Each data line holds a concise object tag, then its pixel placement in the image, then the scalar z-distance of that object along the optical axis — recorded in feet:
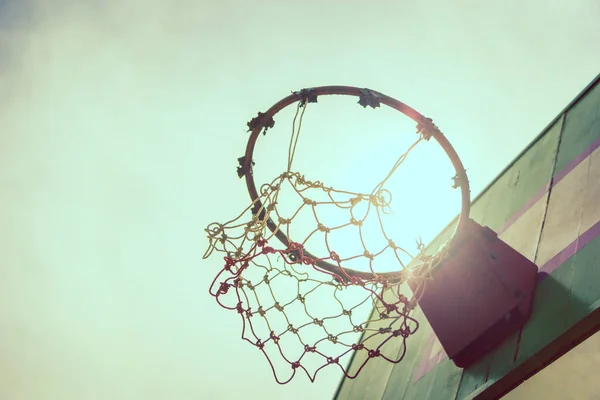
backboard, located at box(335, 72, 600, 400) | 7.95
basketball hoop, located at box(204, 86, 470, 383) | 9.71
